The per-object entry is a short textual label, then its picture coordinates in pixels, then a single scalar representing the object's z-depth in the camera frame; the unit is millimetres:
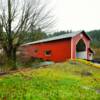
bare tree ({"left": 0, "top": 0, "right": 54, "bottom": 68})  8631
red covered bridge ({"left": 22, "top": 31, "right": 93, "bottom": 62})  11864
